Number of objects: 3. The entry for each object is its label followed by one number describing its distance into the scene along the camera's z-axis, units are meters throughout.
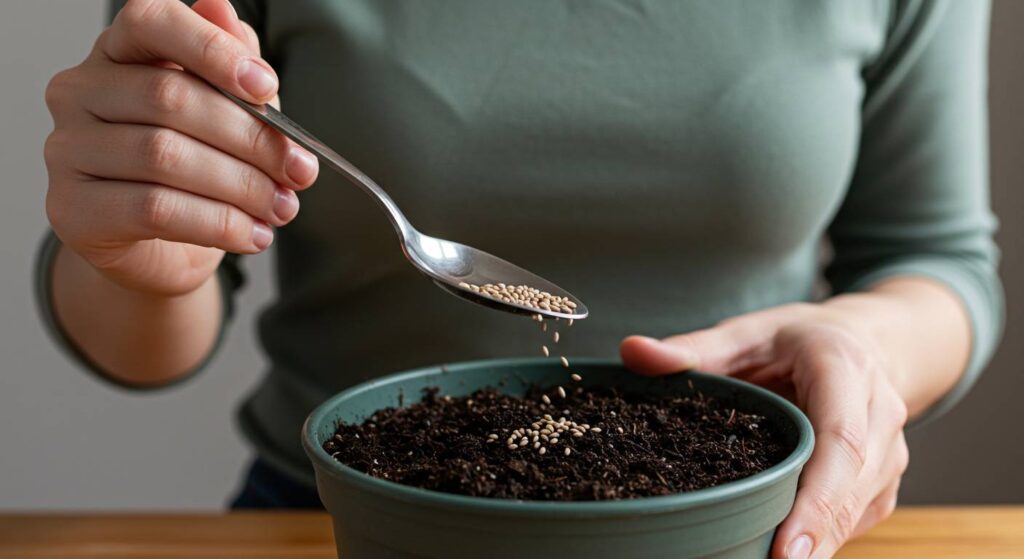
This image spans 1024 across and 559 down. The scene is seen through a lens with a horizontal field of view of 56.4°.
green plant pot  0.55
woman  1.03
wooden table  0.92
